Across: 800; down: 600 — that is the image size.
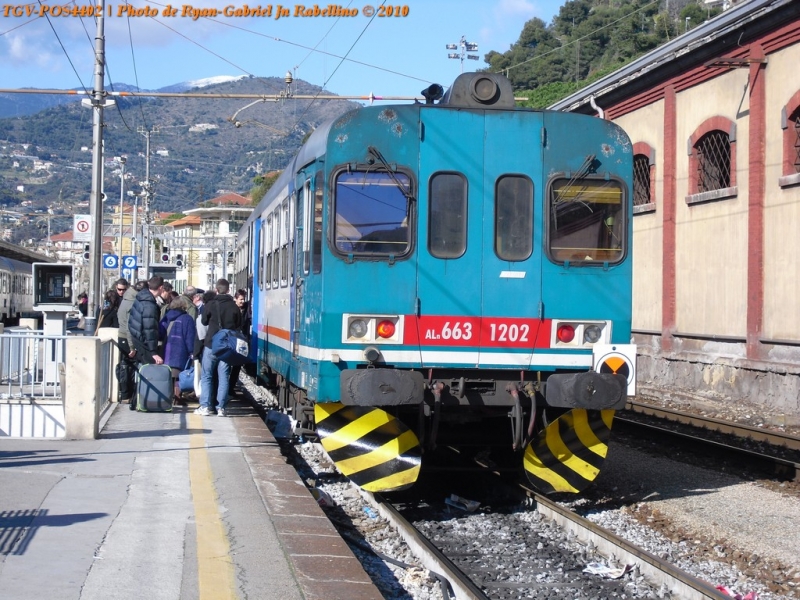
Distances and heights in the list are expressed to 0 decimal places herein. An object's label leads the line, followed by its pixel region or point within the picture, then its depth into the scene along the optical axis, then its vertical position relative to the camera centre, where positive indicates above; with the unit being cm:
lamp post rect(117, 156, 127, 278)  4500 +608
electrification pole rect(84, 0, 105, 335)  2086 +285
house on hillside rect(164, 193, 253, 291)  6775 +414
